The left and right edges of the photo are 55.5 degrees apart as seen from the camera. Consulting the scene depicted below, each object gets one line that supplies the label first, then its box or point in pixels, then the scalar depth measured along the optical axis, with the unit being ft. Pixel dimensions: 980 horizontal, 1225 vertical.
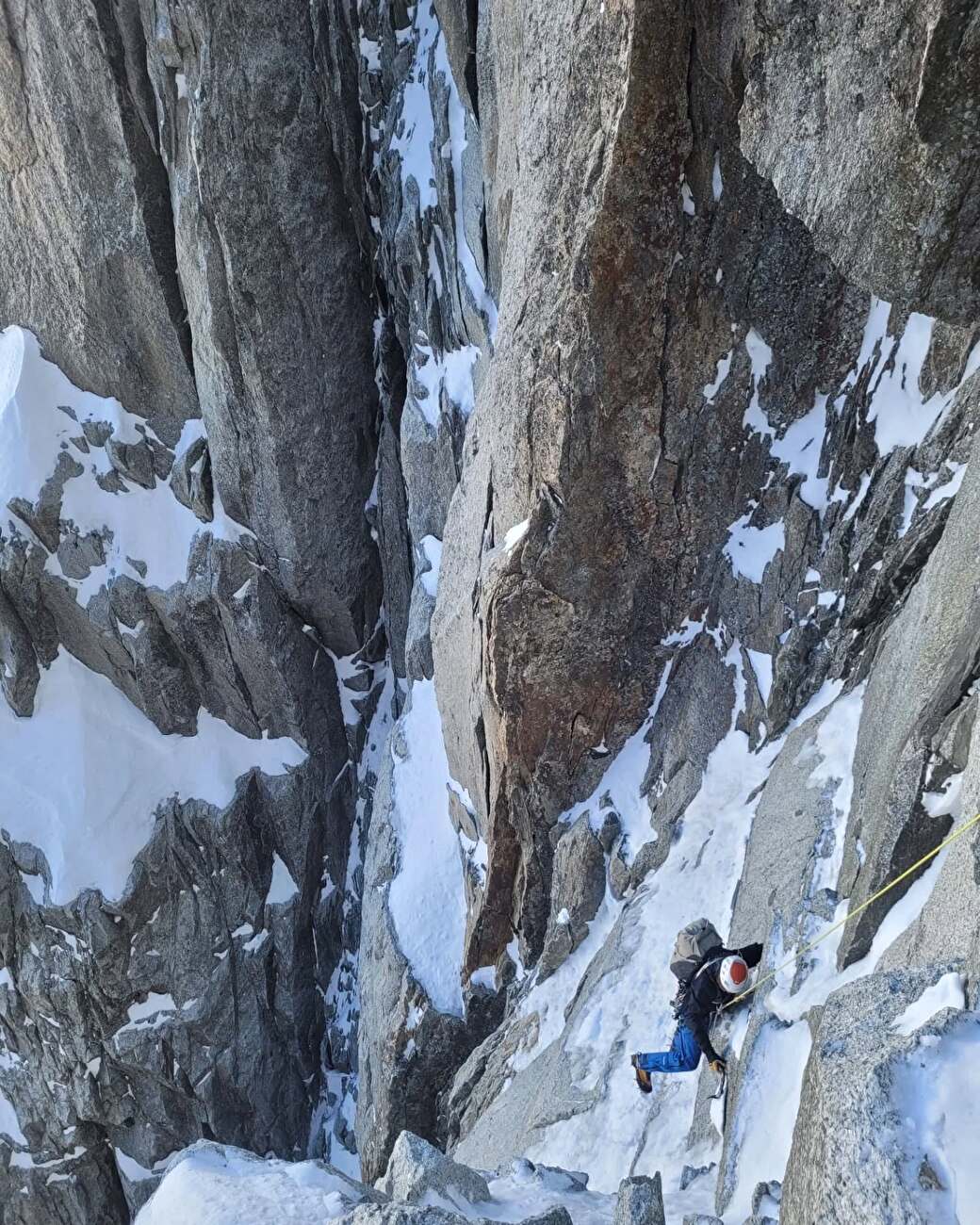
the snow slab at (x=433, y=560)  65.26
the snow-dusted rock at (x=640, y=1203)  19.42
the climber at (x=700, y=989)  28.04
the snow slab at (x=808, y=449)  39.32
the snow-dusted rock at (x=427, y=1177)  21.18
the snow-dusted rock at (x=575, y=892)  43.73
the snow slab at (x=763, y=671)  38.93
